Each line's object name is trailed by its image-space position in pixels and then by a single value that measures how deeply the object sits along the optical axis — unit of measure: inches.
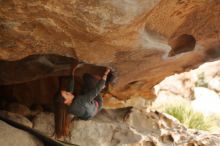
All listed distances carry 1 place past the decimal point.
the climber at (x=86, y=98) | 177.0
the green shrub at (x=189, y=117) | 330.6
